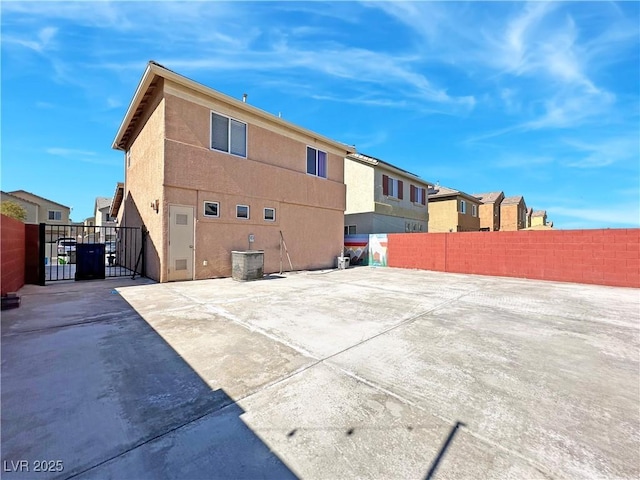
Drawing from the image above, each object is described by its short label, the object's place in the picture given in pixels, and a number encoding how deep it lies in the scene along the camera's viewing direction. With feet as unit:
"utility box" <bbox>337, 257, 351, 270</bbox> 48.21
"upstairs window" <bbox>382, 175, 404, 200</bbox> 62.39
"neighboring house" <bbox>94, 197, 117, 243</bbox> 122.72
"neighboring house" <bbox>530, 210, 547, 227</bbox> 182.27
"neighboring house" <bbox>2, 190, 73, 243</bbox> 101.09
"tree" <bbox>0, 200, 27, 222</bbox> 77.99
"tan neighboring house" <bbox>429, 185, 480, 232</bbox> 81.46
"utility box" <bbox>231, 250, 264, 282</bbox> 31.48
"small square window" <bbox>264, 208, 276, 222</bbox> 38.44
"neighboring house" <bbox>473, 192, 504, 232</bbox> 109.60
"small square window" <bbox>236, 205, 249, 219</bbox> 35.12
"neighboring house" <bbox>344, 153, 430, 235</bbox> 60.03
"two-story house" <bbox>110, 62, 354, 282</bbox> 29.43
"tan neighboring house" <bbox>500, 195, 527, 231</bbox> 123.34
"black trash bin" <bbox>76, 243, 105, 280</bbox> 30.17
